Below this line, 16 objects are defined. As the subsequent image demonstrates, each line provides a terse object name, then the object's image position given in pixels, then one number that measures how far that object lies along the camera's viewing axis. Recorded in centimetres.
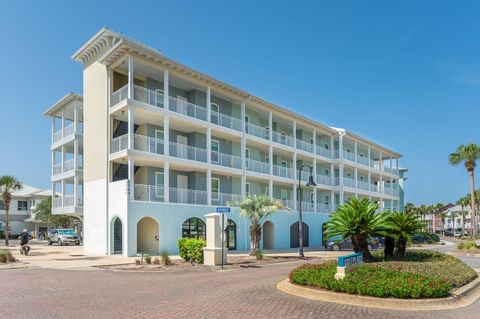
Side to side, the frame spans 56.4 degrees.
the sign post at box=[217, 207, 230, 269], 2032
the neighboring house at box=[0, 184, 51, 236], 7350
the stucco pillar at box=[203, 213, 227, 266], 2158
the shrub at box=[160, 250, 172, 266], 2159
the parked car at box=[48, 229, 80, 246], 4788
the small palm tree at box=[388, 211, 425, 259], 1642
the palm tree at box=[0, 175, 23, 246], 4712
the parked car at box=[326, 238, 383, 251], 3712
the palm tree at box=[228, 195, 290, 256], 2698
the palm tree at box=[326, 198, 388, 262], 1560
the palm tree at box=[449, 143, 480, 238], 5462
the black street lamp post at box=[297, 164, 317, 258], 2749
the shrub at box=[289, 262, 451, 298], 1091
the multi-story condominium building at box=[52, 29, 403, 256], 2911
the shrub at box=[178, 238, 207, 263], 2283
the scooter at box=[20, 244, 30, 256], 3003
